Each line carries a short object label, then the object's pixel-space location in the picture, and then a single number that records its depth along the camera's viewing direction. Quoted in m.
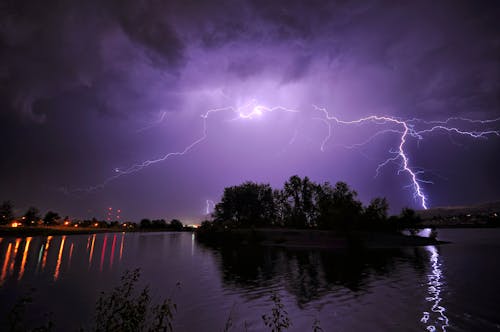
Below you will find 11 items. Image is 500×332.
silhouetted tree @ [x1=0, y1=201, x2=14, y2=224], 128.80
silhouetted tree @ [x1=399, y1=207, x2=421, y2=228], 80.98
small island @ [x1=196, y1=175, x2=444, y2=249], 60.00
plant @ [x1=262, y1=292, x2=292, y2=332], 11.67
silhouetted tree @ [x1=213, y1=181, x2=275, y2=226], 105.44
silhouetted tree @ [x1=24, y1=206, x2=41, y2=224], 150.93
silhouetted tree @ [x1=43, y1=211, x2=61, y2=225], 162.88
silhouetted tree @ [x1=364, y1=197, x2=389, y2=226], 75.46
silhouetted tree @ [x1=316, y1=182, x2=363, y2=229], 60.38
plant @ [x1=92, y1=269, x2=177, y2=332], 5.29
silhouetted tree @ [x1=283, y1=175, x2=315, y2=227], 94.56
